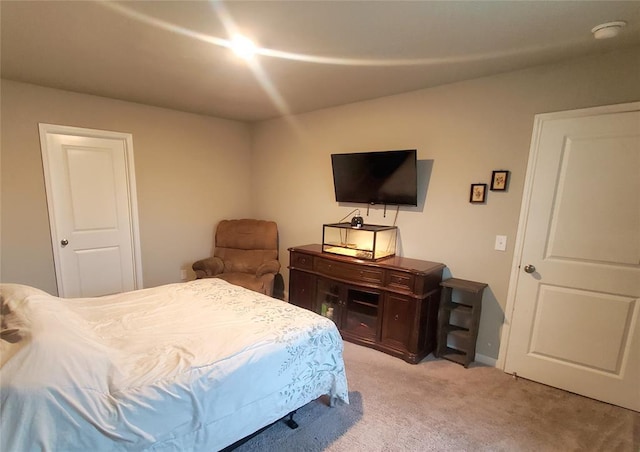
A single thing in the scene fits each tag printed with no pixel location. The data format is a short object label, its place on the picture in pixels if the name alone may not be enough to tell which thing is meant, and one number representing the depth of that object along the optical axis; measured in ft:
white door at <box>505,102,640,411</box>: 6.84
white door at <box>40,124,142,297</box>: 10.28
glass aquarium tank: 10.16
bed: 3.64
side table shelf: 8.56
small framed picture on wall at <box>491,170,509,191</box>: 8.26
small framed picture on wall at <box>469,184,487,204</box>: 8.64
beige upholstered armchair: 12.39
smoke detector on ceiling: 5.57
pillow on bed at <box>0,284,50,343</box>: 4.30
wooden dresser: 8.77
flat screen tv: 9.64
